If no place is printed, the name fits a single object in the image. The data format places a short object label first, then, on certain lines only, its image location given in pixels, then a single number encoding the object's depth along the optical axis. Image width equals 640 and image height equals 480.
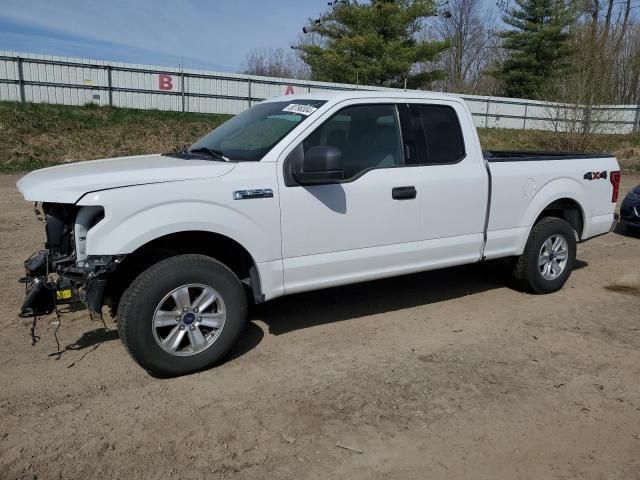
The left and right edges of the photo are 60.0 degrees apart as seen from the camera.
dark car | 9.02
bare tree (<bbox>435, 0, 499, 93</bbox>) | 44.35
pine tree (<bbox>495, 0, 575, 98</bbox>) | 35.91
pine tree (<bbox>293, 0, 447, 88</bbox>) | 29.53
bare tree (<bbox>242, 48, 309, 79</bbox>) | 54.41
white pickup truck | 3.59
